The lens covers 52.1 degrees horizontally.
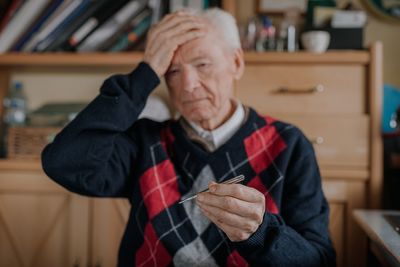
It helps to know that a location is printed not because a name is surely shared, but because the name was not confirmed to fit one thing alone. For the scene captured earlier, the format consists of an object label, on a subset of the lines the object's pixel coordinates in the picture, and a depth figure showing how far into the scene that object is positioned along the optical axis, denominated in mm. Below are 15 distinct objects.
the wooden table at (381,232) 831
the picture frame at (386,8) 1719
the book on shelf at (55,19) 1601
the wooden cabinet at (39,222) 1512
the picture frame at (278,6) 1721
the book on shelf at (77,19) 1598
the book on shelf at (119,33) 1597
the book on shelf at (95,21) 1592
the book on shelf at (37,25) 1603
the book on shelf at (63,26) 1599
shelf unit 1423
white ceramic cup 1458
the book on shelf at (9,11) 1624
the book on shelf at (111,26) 1594
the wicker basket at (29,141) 1562
